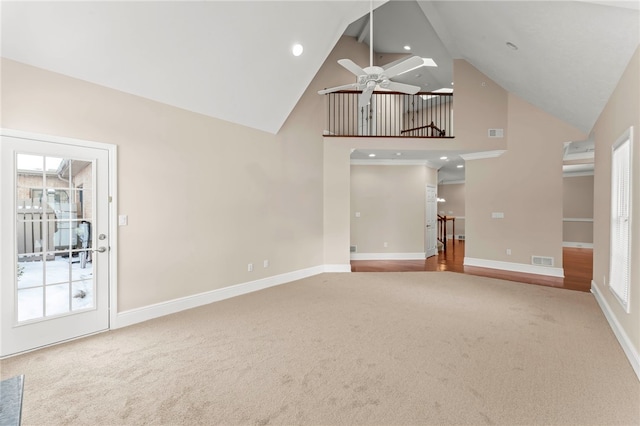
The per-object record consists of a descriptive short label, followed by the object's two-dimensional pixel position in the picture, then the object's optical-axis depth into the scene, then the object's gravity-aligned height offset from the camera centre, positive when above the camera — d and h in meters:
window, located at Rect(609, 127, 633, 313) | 2.98 -0.06
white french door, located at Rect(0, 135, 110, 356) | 2.76 -0.33
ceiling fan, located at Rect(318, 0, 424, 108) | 3.33 +1.63
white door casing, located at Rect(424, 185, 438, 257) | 8.28 -0.31
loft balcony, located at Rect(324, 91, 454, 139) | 7.84 +2.92
